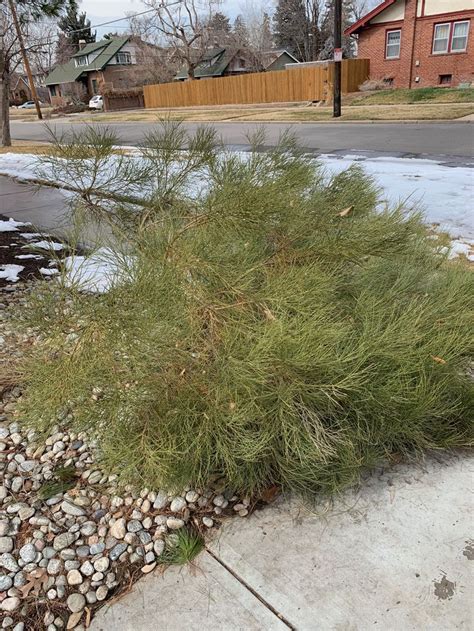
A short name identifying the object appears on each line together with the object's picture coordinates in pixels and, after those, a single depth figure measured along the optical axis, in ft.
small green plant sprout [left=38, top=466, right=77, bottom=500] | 7.41
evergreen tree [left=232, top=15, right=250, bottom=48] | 177.90
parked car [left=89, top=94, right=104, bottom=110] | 150.92
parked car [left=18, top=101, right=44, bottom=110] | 189.26
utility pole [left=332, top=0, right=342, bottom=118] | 52.56
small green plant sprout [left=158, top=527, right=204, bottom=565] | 6.35
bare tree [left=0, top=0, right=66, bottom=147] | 29.07
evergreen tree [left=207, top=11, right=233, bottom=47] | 171.32
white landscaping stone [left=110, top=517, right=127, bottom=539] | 6.72
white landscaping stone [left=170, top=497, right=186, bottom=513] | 7.08
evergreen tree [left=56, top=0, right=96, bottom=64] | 180.14
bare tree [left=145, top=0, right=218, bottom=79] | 146.82
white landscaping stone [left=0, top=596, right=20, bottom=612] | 5.78
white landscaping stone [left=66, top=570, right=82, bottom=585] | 6.11
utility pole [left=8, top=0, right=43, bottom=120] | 36.37
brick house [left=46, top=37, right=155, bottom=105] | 176.45
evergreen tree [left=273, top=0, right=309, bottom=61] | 182.09
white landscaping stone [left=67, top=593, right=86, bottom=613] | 5.84
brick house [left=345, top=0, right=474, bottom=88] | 80.07
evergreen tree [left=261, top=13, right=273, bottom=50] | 190.08
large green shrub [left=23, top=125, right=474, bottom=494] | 6.45
